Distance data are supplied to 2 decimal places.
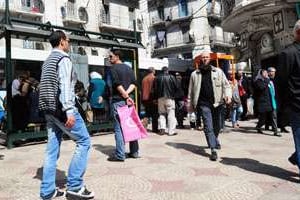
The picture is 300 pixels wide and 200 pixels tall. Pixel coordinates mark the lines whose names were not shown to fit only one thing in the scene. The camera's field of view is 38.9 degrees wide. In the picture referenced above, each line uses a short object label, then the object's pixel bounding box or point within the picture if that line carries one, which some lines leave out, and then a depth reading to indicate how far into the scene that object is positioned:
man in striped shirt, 4.71
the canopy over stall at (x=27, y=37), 9.21
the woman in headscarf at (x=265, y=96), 10.79
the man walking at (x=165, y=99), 11.05
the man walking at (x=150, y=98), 11.88
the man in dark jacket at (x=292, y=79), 5.45
